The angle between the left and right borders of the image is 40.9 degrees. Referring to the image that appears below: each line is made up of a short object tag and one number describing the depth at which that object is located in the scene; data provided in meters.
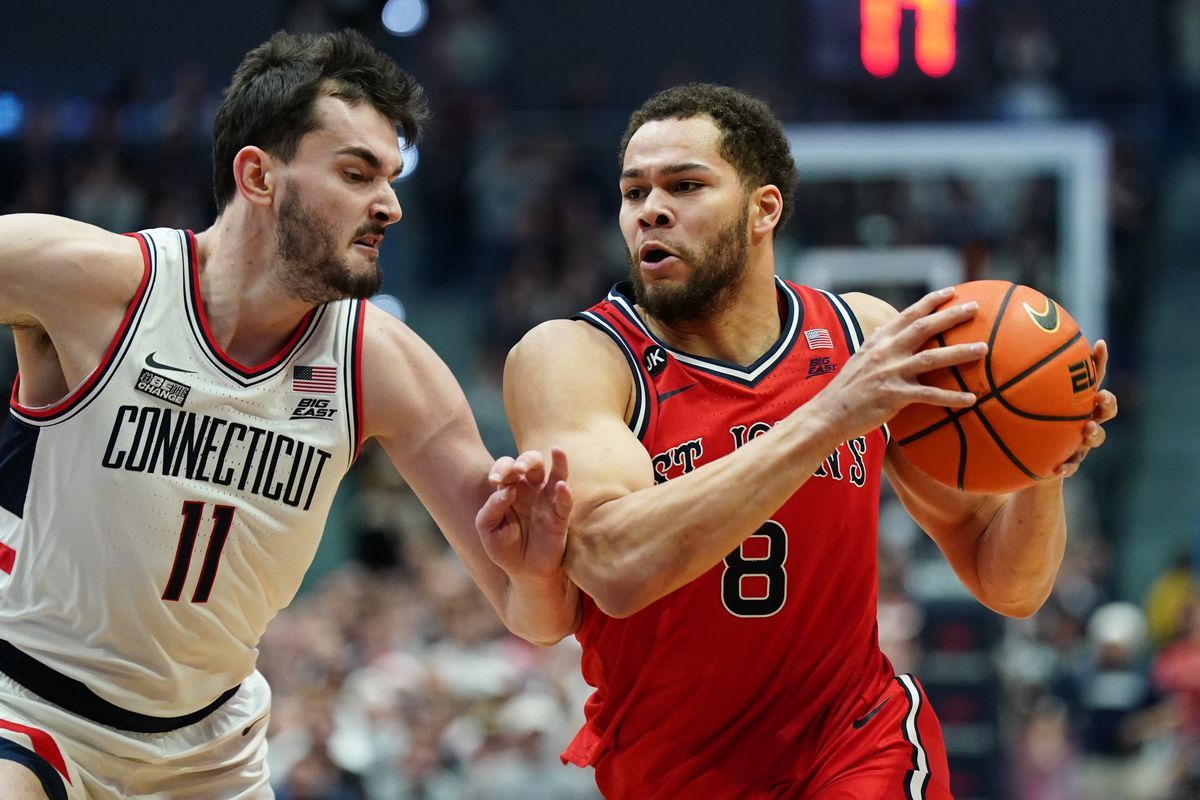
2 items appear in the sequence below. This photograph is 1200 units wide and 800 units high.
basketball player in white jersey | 4.39
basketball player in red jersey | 4.14
